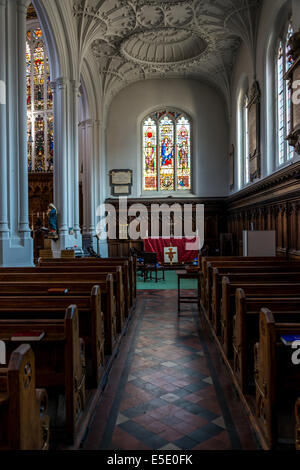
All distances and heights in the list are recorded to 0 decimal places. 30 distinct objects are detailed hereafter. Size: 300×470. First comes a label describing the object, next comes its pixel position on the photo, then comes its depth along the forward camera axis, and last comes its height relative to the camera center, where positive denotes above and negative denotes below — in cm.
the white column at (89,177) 1630 +280
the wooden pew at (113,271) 525 -61
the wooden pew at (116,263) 666 -56
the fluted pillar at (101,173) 1697 +322
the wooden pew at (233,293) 390 -67
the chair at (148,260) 1149 -86
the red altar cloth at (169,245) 1493 -53
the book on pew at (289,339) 232 -74
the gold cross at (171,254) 1470 -83
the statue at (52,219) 1093 +55
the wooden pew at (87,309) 337 -74
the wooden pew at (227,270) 507 -59
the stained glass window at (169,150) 1823 +455
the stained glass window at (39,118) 1812 +637
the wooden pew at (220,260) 681 -53
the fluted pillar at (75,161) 1191 +265
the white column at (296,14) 764 +501
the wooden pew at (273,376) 240 -107
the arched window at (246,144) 1349 +371
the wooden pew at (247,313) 318 -75
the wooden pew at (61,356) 250 -94
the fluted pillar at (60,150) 1140 +291
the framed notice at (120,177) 1808 +311
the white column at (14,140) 737 +216
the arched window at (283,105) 890 +352
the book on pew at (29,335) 241 -72
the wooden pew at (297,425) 213 -121
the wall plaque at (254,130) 1105 +352
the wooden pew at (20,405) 162 -85
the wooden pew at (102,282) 430 -65
